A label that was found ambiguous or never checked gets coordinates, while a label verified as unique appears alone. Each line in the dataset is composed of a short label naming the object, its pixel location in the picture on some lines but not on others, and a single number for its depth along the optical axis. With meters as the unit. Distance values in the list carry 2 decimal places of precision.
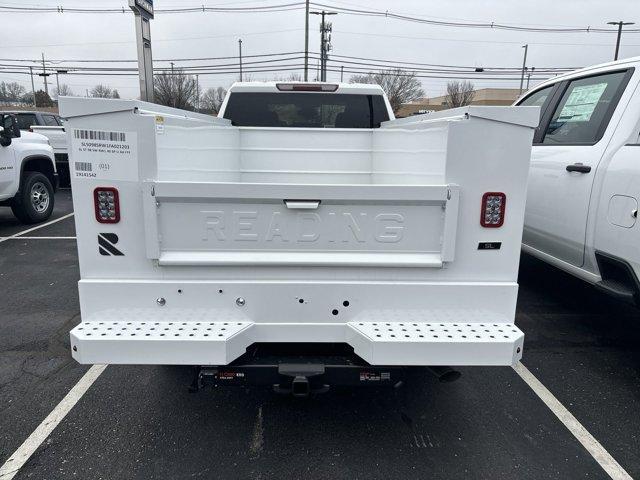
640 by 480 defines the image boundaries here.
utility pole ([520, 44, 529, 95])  52.01
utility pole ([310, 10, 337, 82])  37.19
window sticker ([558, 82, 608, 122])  4.18
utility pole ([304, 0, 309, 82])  32.97
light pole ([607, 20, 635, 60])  40.56
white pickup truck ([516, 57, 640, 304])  3.46
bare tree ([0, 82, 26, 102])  71.31
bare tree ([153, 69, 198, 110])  44.88
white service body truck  2.44
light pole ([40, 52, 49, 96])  55.39
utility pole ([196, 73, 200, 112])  52.12
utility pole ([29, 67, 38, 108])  61.08
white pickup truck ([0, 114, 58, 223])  8.41
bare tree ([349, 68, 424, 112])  50.47
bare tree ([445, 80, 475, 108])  53.39
